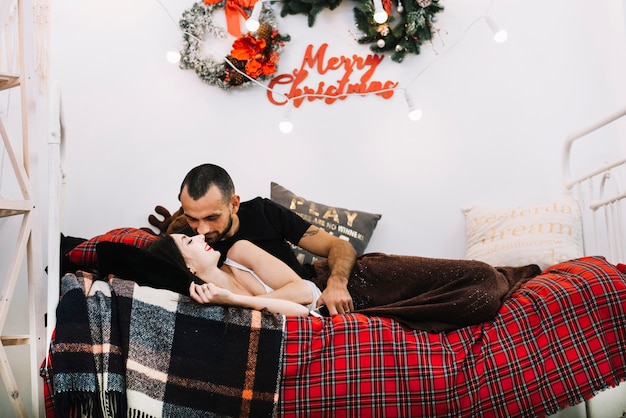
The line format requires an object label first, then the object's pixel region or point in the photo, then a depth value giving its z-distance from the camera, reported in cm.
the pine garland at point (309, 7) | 268
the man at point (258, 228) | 172
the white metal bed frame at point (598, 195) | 214
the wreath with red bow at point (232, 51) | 263
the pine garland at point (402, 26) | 262
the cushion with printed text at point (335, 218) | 242
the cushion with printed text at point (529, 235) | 217
